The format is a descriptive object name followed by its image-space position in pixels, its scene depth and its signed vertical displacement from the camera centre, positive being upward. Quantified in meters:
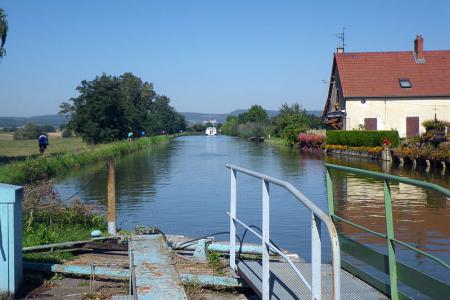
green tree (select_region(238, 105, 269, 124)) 121.05 +4.12
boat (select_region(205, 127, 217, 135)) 158.50 +1.04
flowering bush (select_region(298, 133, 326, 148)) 49.53 -0.50
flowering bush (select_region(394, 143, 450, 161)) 27.27 -0.91
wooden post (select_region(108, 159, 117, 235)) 9.83 -1.08
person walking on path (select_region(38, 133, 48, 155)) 37.12 -0.31
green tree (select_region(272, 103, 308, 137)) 59.88 +1.58
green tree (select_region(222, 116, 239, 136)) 129.12 +1.66
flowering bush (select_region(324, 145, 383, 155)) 34.78 -0.94
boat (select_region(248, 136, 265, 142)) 83.84 -0.55
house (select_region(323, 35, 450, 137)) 46.81 +3.37
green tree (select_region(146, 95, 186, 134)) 111.93 +4.04
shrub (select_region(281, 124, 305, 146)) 58.47 +0.12
